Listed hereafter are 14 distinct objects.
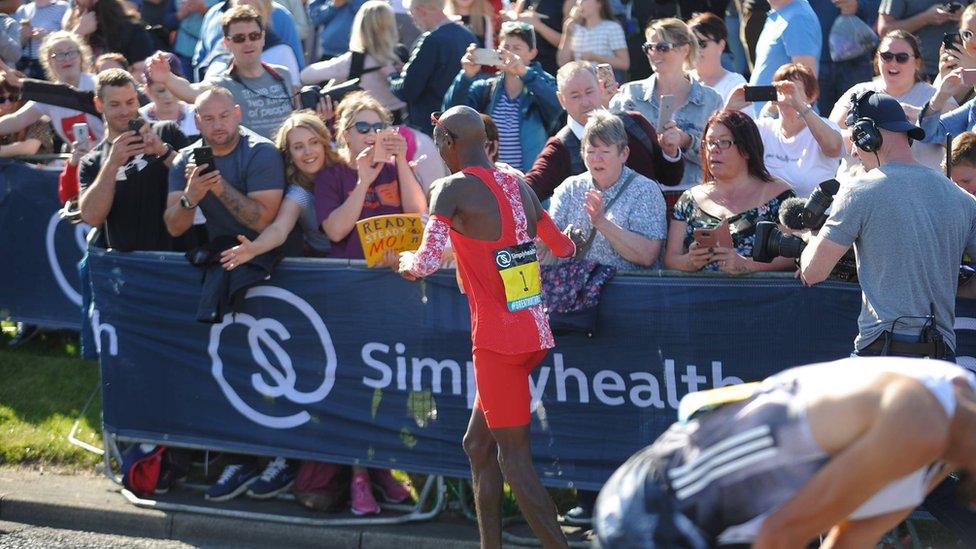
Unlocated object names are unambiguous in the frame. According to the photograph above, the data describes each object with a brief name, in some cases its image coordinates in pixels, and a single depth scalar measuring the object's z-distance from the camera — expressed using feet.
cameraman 39.14
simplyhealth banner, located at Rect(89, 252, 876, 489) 45.47
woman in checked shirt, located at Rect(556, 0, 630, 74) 68.90
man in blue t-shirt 60.34
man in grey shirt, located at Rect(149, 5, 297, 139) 62.18
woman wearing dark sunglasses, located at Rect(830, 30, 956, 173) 54.44
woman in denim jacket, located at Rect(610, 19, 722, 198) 55.98
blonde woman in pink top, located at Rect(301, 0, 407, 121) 66.23
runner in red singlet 42.24
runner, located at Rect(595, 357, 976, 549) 26.37
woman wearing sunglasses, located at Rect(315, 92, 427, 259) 51.52
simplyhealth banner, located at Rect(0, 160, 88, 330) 69.87
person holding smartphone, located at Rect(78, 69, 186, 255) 55.01
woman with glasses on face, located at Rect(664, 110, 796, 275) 47.16
